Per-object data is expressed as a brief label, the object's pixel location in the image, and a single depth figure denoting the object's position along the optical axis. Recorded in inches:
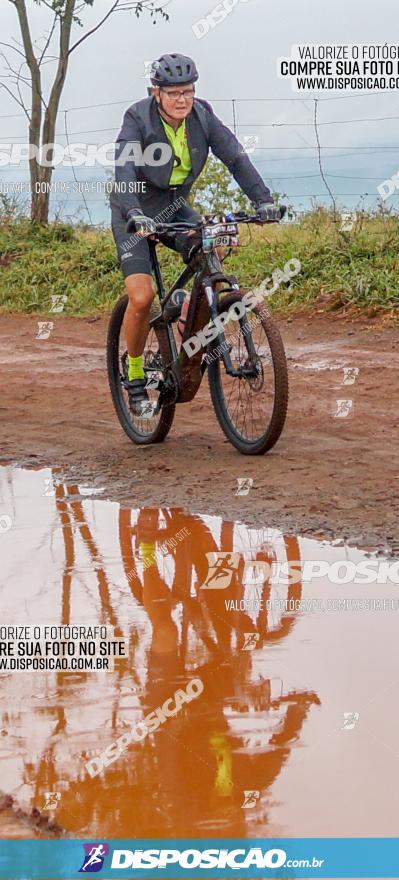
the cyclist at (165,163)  568.4
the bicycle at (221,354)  557.9
